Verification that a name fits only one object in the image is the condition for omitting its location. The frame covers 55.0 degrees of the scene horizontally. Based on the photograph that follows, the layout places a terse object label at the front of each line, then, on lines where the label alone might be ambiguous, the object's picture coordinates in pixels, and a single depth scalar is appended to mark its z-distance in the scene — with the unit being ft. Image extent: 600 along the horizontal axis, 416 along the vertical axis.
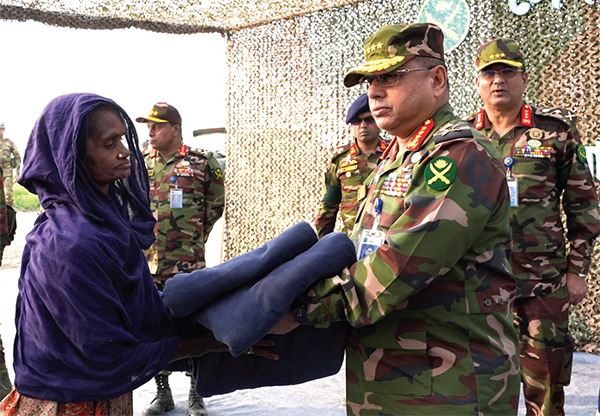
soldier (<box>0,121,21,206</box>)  38.52
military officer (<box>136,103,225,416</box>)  15.92
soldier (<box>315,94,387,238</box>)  15.53
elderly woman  5.79
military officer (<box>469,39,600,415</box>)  11.39
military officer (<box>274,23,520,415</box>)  5.50
